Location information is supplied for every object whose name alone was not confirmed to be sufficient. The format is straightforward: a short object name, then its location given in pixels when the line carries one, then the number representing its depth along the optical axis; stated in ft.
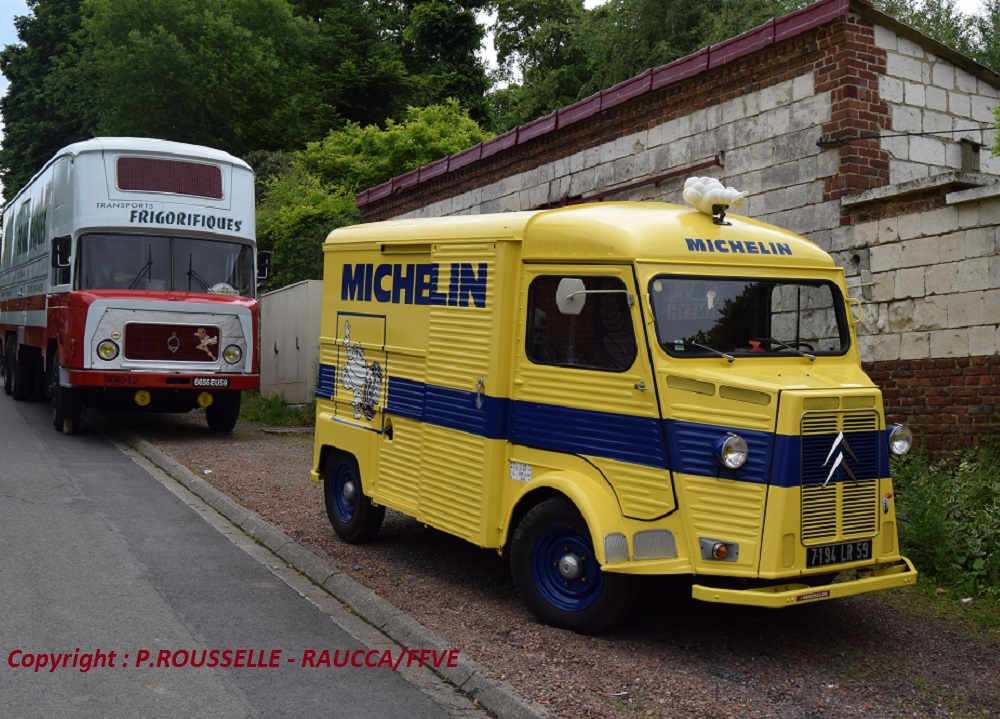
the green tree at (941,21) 86.99
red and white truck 45.14
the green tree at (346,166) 79.92
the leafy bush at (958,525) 23.50
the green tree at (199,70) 138.72
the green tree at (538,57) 134.92
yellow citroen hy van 18.72
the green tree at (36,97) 158.51
